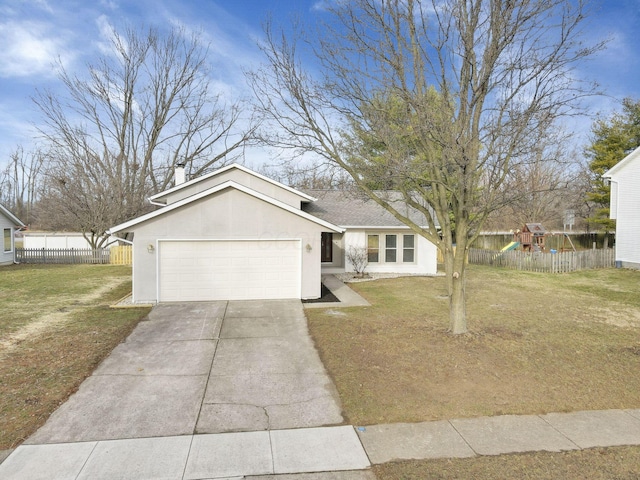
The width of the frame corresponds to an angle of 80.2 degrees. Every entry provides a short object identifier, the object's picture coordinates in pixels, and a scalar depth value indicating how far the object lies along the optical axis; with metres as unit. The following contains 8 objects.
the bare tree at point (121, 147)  24.73
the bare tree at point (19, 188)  47.06
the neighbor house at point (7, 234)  22.62
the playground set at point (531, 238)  23.31
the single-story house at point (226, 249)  11.36
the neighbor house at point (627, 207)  18.30
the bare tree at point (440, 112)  6.74
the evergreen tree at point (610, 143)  25.28
